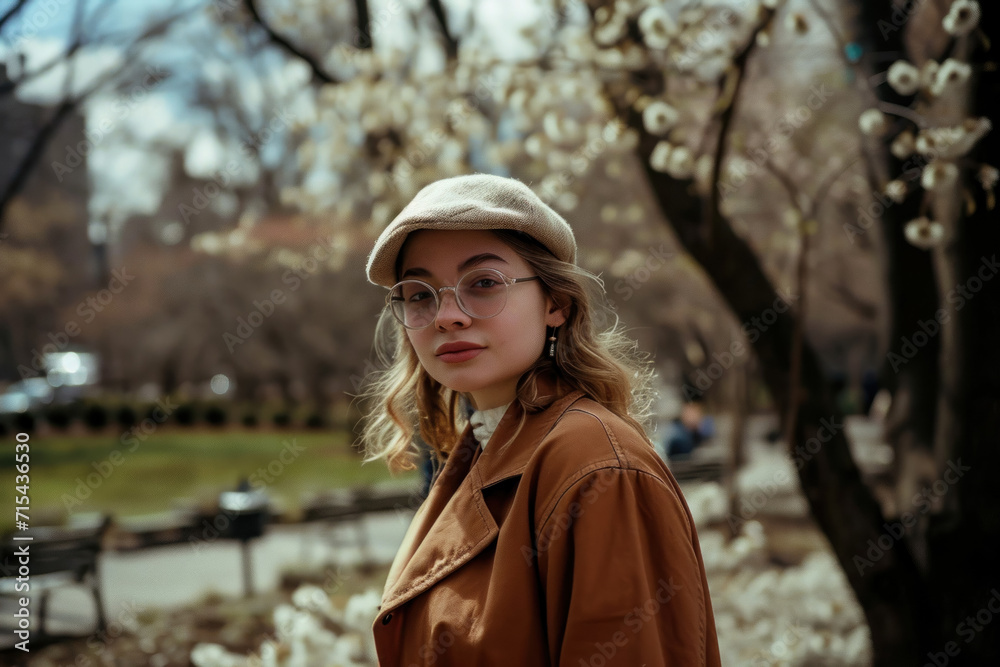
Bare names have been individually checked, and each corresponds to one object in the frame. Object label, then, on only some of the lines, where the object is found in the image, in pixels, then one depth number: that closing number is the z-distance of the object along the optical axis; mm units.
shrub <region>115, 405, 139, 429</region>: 23859
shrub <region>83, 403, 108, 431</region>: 23250
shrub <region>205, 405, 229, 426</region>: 25688
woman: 1545
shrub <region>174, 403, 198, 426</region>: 25266
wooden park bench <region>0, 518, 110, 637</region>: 6316
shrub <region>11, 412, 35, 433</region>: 20656
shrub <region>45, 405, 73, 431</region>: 22781
